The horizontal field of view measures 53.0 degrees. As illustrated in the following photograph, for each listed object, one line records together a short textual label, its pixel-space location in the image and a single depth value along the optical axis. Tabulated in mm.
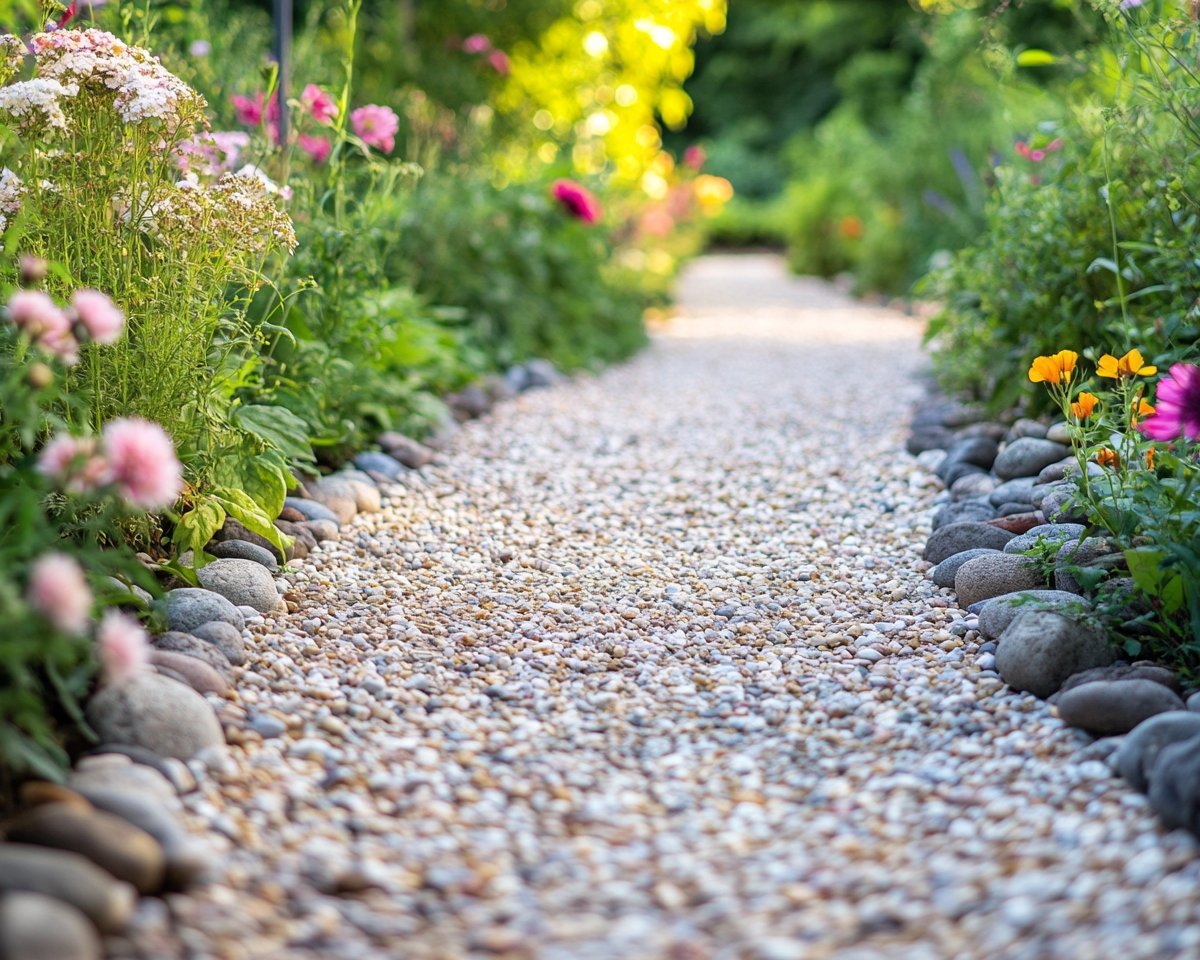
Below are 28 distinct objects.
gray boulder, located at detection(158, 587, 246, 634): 2326
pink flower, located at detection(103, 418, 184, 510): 1646
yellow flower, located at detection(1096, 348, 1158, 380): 2418
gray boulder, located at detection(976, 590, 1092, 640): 2312
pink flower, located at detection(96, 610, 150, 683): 1567
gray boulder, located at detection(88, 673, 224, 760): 1879
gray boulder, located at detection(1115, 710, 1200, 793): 1846
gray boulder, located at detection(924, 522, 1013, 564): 2869
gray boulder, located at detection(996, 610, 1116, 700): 2197
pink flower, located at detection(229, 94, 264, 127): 3703
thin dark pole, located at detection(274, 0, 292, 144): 3771
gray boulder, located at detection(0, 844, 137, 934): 1425
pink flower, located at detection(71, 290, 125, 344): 1768
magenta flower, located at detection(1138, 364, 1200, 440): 1979
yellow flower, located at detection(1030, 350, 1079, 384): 2484
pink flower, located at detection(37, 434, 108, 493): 1652
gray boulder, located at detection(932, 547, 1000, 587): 2775
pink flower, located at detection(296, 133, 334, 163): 3945
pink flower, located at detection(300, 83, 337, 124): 3396
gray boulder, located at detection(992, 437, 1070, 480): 3322
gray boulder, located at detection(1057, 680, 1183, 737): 1996
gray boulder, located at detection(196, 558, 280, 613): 2529
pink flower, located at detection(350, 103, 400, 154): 3684
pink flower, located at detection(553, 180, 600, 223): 5852
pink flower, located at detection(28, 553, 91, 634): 1453
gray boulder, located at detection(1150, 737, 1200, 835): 1688
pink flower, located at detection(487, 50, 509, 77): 6184
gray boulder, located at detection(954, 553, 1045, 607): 2568
